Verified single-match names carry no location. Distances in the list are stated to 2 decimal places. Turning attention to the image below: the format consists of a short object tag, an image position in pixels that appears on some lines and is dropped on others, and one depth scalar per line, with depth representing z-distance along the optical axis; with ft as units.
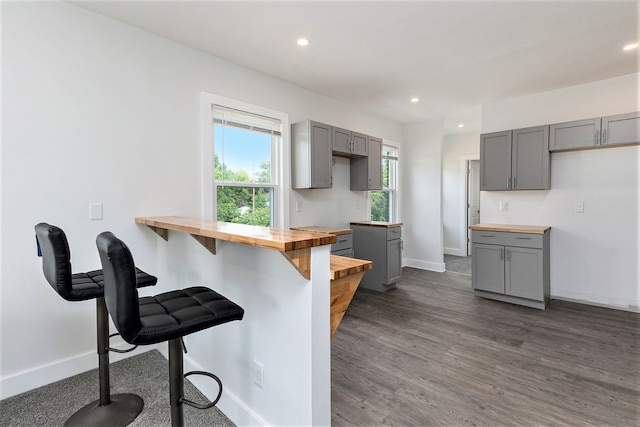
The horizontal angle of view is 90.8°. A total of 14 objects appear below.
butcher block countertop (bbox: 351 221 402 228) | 14.18
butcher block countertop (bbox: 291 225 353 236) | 12.61
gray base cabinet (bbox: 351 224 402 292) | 13.94
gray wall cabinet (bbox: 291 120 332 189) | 12.07
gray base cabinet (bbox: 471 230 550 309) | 11.63
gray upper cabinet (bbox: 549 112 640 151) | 11.05
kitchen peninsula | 4.49
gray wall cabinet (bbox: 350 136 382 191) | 15.15
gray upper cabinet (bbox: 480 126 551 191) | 12.76
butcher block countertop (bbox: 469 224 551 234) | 11.74
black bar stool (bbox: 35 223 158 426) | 5.00
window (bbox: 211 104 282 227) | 10.34
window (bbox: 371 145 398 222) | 17.89
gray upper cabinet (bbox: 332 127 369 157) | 13.43
